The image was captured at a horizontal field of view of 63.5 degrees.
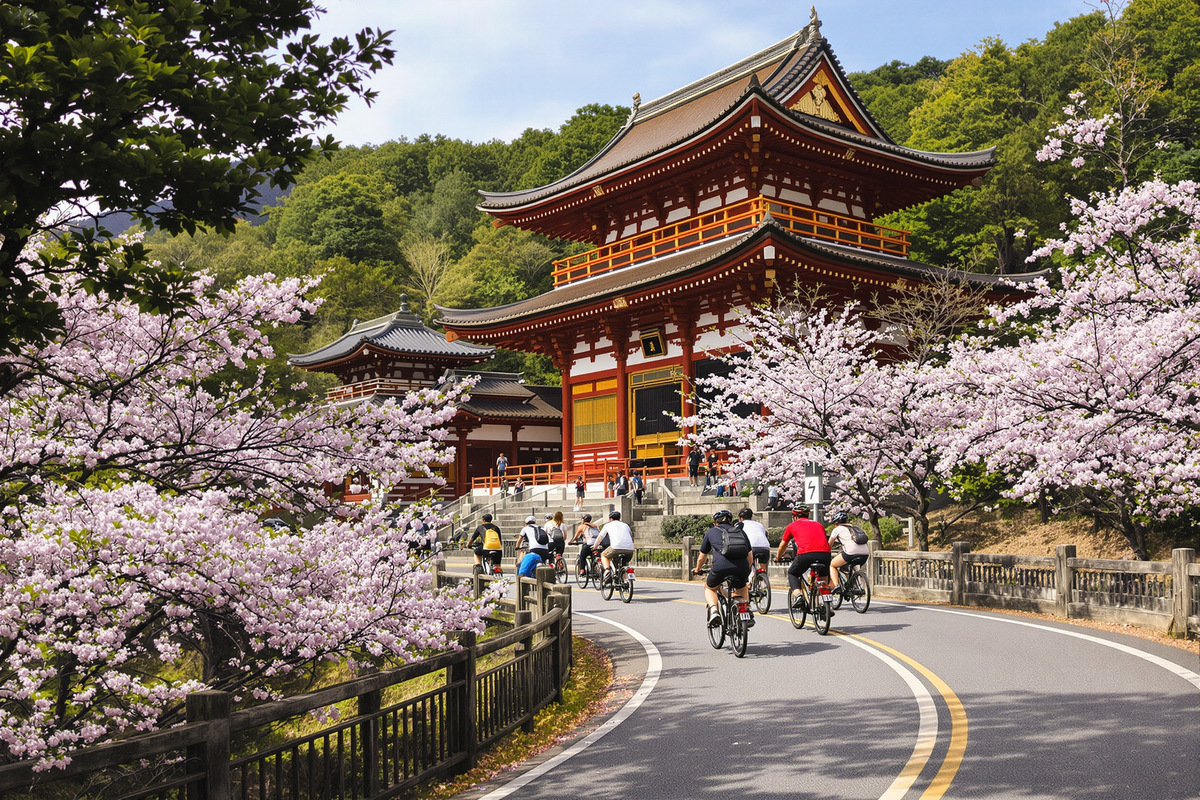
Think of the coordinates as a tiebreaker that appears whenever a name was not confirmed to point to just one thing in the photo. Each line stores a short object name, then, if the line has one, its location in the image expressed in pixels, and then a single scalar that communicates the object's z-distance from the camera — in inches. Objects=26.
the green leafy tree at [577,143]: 2903.5
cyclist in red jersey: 545.6
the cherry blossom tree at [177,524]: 249.9
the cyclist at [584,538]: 861.2
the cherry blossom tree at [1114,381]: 614.9
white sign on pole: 761.6
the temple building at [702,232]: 1135.0
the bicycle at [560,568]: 834.5
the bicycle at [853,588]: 633.6
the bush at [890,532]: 992.9
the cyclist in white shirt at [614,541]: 748.6
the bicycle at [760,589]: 643.5
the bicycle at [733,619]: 473.1
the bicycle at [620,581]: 761.0
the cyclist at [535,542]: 705.0
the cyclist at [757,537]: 572.1
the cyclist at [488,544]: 814.5
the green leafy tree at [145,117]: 187.8
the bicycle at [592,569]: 871.9
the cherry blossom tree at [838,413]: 879.7
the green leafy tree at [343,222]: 2933.1
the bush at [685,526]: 985.5
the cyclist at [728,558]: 475.8
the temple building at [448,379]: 1788.9
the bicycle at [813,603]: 532.7
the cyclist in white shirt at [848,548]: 584.7
